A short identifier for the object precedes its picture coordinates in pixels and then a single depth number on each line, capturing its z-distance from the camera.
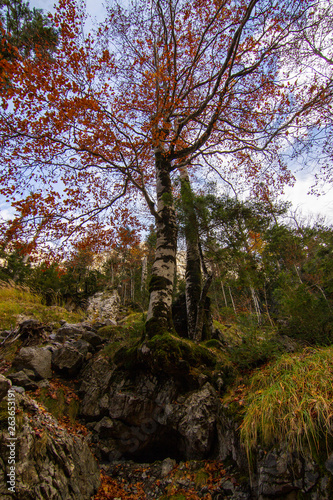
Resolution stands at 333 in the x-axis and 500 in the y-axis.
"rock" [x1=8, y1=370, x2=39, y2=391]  3.32
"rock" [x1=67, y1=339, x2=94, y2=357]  4.51
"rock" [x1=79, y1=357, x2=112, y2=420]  3.58
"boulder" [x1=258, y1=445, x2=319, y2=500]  1.81
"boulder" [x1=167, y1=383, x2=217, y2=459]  2.86
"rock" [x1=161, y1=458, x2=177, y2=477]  2.80
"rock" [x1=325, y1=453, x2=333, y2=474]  1.74
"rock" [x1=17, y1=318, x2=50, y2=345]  4.51
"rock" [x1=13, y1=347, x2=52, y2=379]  3.70
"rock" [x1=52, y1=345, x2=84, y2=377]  4.11
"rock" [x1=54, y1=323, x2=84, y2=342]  4.99
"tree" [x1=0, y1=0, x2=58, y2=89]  7.79
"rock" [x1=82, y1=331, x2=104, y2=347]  4.96
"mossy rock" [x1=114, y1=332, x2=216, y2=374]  3.47
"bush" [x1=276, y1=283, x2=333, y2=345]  3.75
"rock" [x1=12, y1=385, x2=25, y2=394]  2.45
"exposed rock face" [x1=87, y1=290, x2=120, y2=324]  9.32
